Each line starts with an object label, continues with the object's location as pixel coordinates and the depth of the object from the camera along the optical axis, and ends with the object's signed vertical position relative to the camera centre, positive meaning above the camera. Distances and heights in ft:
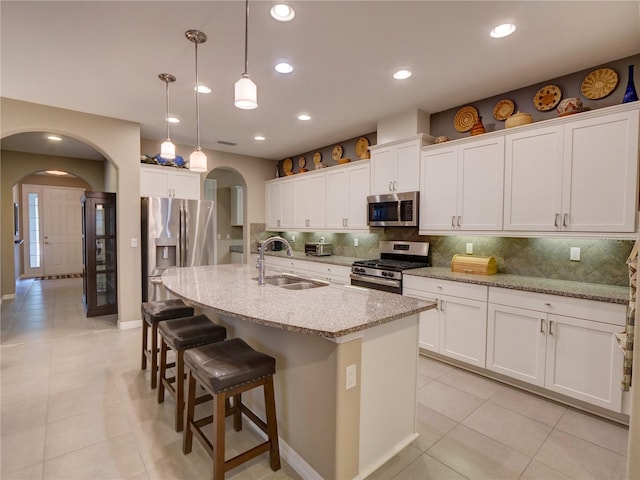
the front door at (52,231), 25.99 -0.25
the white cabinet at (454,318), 9.56 -2.80
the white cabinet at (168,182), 14.76 +2.31
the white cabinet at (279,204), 18.88 +1.66
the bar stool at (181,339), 7.00 -2.53
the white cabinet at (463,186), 10.07 +1.59
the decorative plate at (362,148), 15.19 +4.12
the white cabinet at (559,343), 7.34 -2.86
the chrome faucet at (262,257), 8.02 -0.70
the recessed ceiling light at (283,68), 8.79 +4.65
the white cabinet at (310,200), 16.71 +1.68
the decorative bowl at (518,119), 9.55 +3.48
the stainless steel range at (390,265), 11.79 -1.34
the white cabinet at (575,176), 7.73 +1.56
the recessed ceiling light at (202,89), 10.21 +4.66
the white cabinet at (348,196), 14.52 +1.70
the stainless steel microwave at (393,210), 12.21 +0.90
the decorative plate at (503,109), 10.44 +4.16
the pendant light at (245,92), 6.01 +2.64
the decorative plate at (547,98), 9.45 +4.14
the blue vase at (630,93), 7.77 +3.51
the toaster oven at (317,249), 17.26 -1.01
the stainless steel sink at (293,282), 8.64 -1.47
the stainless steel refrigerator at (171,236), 14.38 -0.32
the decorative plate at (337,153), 16.76 +4.19
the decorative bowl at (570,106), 8.63 +3.52
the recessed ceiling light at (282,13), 6.49 +4.61
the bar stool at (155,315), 8.81 -2.51
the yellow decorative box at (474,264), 10.41 -1.10
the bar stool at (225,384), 5.28 -2.69
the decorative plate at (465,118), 11.27 +4.17
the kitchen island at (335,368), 5.16 -2.51
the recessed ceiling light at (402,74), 9.20 +4.68
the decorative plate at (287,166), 20.16 +4.20
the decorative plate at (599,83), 8.53 +4.17
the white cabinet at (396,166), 12.17 +2.68
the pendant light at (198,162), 9.12 +1.97
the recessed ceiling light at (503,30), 7.07 +4.66
